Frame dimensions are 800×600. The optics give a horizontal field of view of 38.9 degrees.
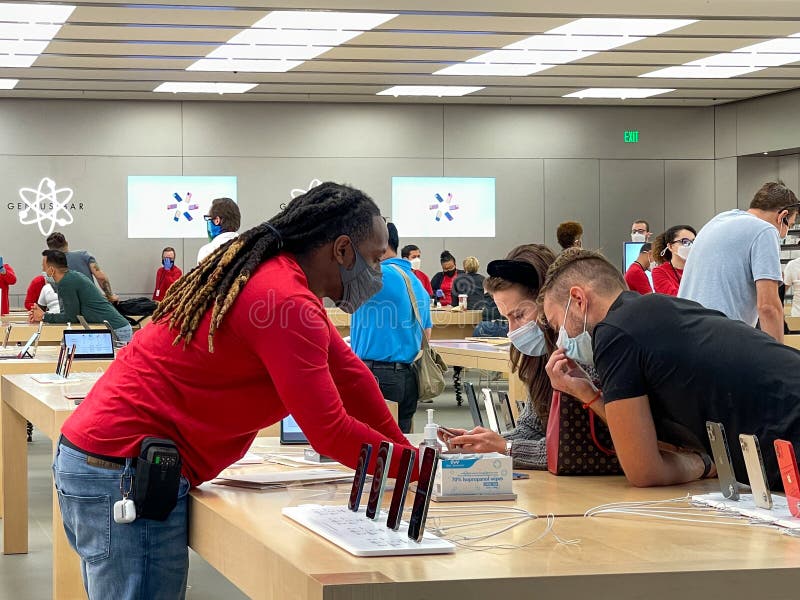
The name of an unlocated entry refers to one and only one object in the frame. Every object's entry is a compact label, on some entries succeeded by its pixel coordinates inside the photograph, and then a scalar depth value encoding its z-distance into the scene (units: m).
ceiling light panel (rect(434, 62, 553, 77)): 14.97
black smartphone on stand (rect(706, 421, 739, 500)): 2.21
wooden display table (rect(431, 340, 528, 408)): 6.90
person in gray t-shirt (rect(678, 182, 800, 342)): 5.03
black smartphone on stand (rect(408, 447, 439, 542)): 1.76
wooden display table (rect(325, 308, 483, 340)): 11.85
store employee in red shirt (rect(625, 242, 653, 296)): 8.59
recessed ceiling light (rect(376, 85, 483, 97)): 16.69
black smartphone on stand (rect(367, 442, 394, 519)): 1.95
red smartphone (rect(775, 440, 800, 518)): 2.00
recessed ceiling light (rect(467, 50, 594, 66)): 13.98
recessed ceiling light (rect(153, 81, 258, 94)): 16.11
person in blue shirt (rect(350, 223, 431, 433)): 5.30
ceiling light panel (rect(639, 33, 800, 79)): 13.79
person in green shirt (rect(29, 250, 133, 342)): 8.30
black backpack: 13.63
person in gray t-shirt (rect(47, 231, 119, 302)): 14.62
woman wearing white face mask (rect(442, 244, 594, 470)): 2.73
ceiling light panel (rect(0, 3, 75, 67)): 11.45
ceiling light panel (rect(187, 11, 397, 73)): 11.89
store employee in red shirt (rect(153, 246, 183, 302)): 17.00
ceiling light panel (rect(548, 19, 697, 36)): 12.31
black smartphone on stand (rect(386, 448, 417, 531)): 1.85
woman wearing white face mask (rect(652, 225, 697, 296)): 7.68
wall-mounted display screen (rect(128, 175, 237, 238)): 17.23
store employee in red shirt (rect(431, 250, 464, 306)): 14.25
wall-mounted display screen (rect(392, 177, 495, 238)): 17.98
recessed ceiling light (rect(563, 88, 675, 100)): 17.30
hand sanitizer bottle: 2.46
